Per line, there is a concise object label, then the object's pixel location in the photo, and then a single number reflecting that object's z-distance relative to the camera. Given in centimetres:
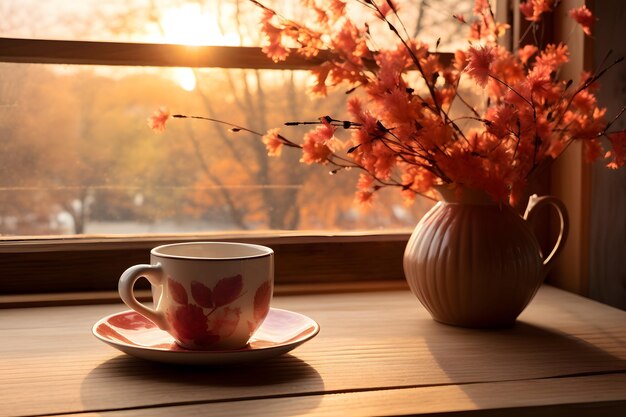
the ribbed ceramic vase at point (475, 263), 86
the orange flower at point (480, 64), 76
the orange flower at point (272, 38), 87
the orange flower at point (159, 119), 90
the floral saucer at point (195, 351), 69
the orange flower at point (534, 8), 91
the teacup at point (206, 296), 70
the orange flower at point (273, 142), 88
